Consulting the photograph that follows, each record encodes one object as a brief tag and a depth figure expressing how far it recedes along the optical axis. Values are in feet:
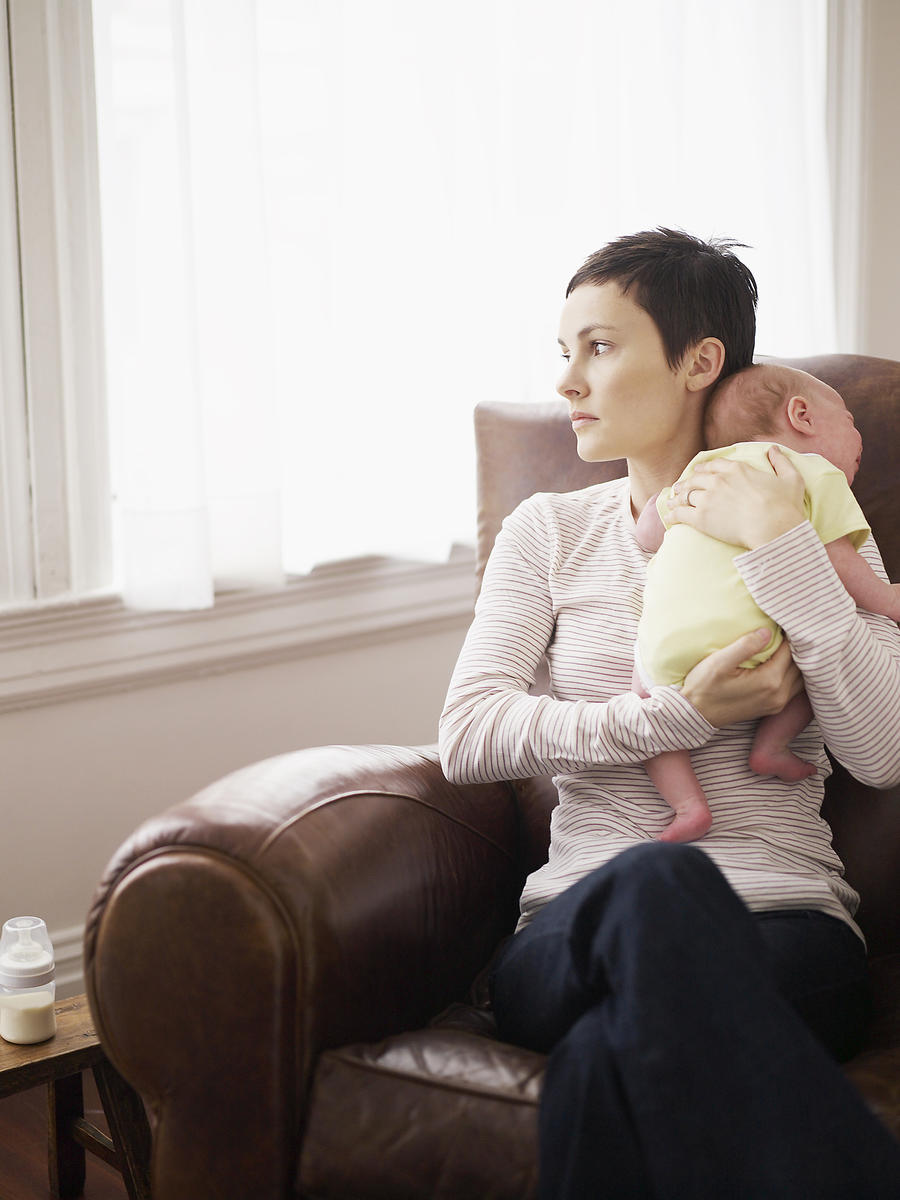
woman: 3.00
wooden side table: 4.74
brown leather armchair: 3.41
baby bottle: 4.80
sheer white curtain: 6.06
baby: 4.14
